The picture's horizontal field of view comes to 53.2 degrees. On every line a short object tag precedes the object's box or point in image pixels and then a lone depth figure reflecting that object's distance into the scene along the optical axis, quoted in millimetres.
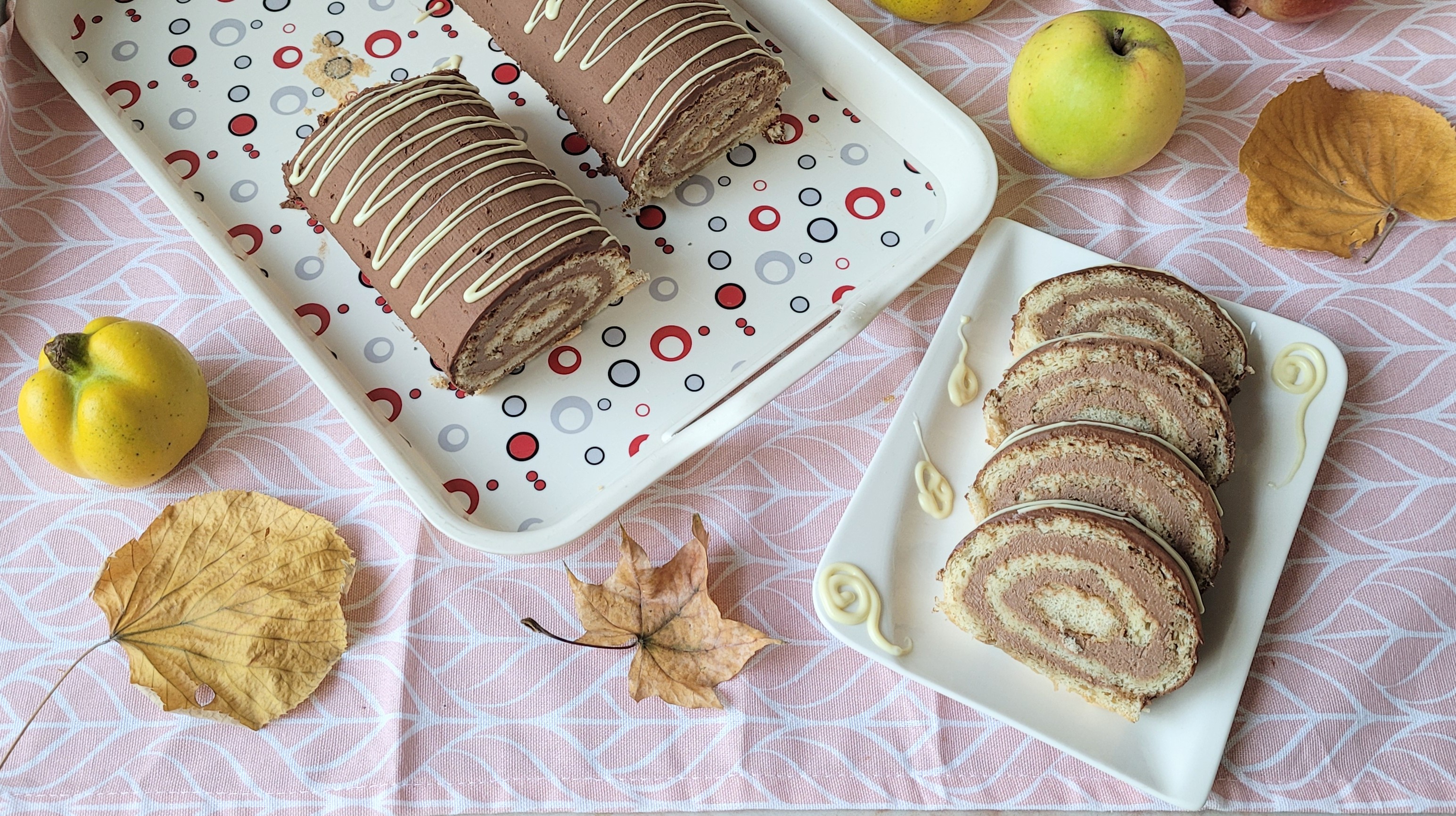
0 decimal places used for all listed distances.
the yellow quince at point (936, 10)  663
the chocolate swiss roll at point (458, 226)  583
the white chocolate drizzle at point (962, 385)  593
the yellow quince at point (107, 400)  563
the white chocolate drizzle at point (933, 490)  577
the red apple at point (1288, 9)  653
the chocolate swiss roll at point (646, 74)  614
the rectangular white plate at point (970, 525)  536
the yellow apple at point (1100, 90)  597
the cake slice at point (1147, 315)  573
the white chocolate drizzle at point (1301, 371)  579
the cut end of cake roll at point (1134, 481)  535
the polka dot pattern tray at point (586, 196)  593
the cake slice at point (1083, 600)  521
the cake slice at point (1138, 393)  548
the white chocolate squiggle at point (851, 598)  550
